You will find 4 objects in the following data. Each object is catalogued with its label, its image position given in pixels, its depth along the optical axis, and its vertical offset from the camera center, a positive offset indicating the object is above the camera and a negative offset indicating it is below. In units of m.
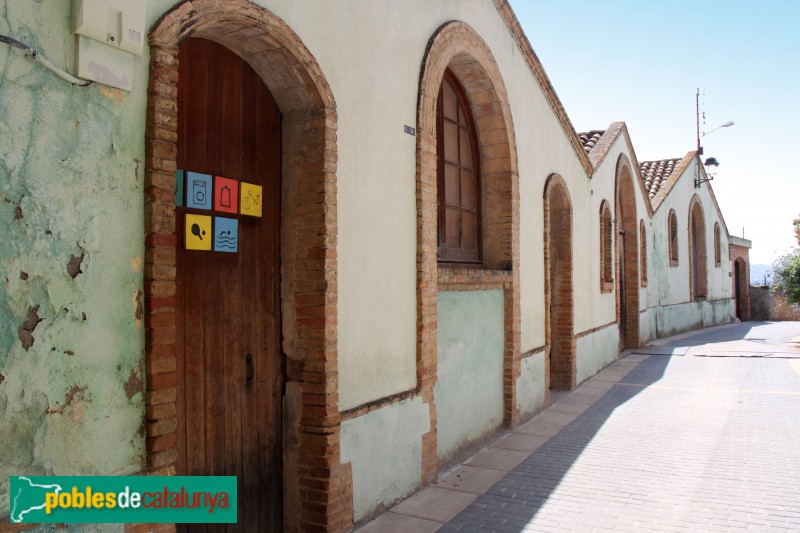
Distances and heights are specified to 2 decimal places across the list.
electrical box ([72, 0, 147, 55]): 2.64 +1.20
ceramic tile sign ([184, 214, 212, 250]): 3.58 +0.39
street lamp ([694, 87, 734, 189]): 23.12 +4.79
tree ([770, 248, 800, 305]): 18.12 +0.55
